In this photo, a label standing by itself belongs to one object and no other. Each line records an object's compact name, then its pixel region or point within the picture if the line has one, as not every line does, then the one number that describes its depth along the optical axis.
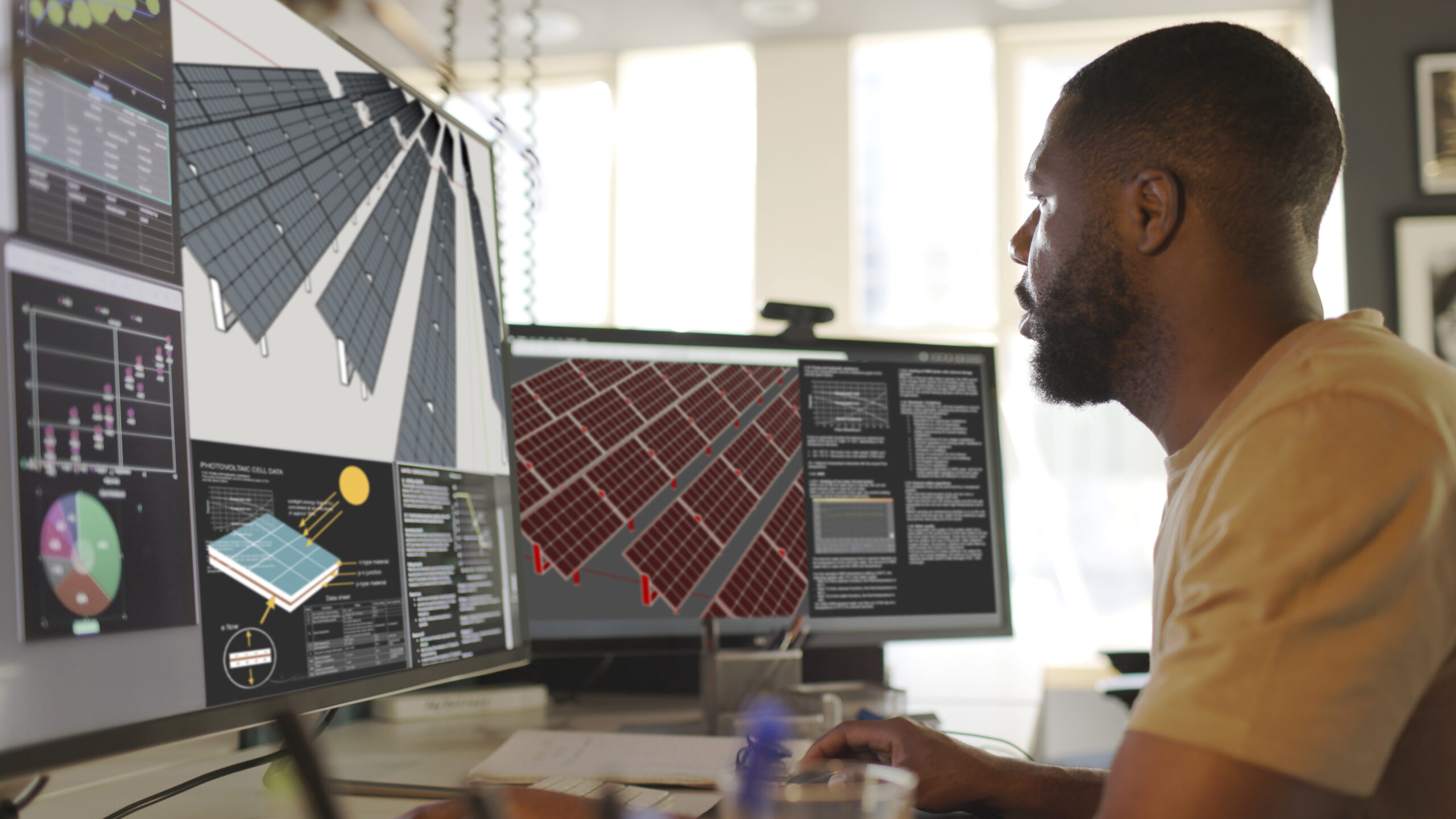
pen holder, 1.09
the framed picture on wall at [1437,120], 3.24
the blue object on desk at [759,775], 0.38
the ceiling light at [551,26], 4.04
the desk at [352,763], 0.73
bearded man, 0.52
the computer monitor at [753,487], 1.16
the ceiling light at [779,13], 3.93
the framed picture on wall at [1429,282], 3.20
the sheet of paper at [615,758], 0.81
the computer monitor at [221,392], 0.48
